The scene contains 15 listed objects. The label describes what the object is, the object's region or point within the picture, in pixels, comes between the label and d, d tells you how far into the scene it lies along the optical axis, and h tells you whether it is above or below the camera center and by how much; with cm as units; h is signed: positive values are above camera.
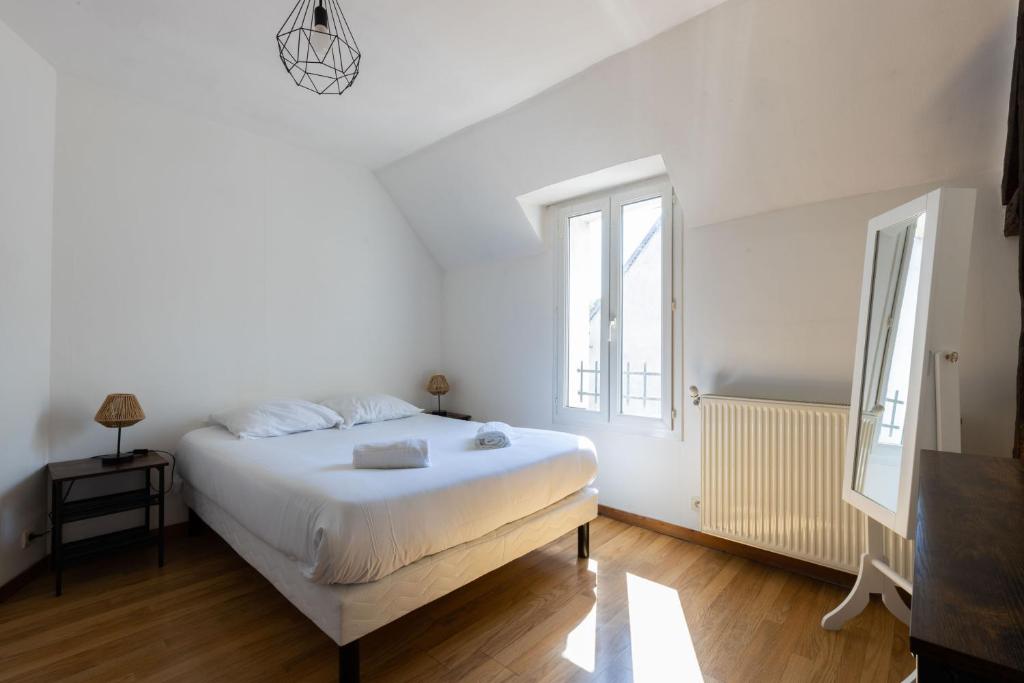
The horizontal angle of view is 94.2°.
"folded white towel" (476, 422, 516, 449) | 245 -49
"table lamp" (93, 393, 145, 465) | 242 -38
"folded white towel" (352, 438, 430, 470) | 204 -49
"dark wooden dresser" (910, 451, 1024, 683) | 34 -23
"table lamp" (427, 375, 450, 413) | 413 -37
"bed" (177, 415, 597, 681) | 160 -68
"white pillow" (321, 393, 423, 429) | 324 -47
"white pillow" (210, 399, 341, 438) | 272 -47
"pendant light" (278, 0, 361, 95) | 150 +138
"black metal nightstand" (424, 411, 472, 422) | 407 -63
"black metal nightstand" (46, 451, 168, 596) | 220 -83
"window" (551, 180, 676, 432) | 304 +25
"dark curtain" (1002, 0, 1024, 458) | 159 +65
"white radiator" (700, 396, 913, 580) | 221 -69
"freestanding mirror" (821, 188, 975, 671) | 152 -7
